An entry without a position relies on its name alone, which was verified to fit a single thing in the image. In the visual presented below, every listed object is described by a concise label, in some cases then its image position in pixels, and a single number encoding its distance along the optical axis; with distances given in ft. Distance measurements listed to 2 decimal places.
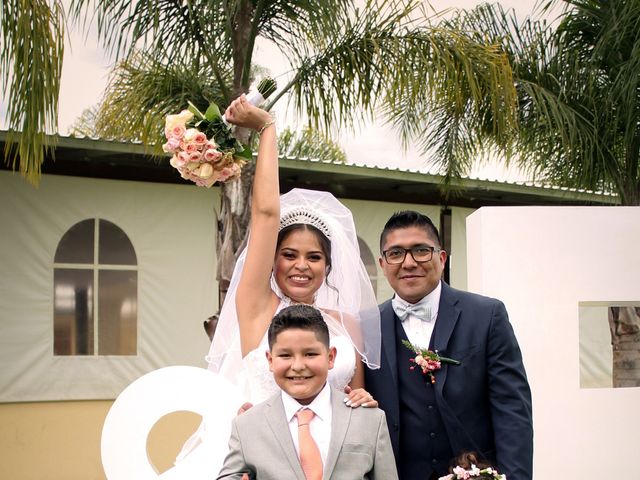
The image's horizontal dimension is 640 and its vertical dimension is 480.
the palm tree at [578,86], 26.86
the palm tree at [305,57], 22.99
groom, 10.48
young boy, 9.05
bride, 10.82
